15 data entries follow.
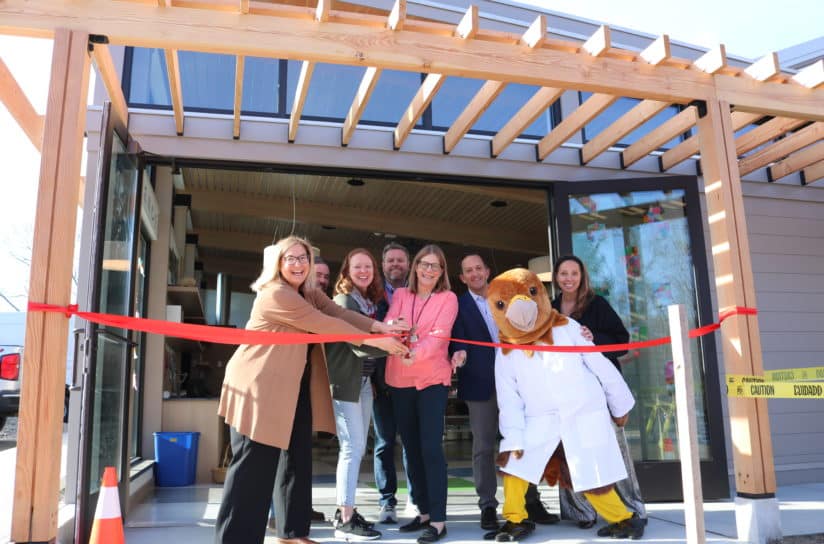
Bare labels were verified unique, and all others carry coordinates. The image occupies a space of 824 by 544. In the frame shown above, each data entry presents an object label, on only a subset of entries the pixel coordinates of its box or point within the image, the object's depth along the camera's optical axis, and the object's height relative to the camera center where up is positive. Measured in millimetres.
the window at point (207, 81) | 5152 +2439
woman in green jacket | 3389 -5
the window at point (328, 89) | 5340 +2446
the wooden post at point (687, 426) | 2348 -164
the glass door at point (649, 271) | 4855 +843
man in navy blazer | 3627 -33
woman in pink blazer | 3406 +34
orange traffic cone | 2586 -482
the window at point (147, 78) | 5059 +2404
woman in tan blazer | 2756 -53
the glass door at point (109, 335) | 3279 +321
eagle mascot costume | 3402 -127
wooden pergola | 2793 +1670
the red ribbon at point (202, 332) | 2812 +258
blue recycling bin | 5164 -520
